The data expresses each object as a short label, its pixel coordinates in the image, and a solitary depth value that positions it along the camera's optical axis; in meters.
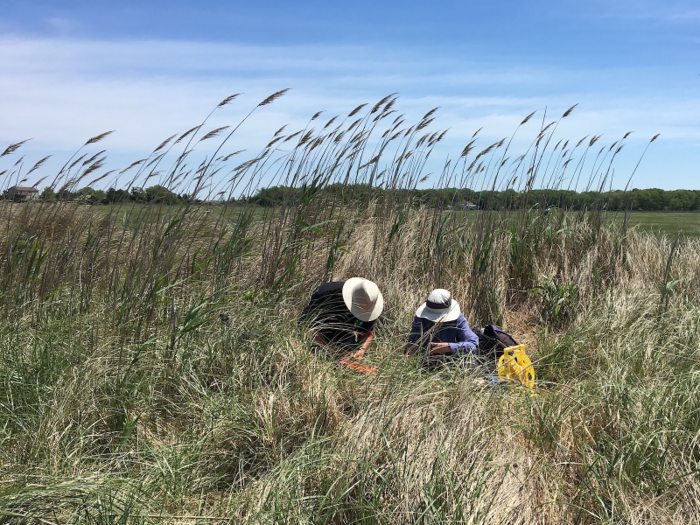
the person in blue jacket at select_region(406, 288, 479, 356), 3.85
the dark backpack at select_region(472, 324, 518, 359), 4.08
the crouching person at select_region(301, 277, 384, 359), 4.02
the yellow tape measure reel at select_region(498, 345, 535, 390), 3.58
